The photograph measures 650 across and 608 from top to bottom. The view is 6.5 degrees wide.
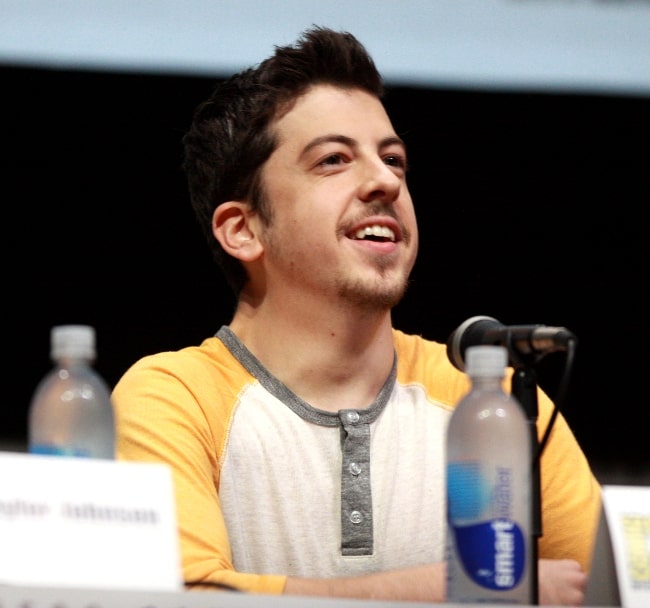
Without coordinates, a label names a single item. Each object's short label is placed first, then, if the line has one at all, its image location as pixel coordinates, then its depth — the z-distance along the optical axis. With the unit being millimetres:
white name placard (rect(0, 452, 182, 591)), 4285
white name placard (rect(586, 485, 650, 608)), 4402
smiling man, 4836
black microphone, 4506
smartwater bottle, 4367
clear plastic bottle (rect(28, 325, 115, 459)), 4514
